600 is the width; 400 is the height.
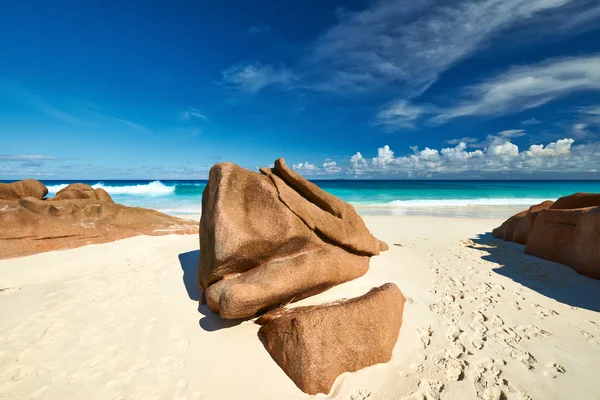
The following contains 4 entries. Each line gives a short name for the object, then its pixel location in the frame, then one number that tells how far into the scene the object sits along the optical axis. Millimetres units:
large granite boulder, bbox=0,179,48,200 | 10401
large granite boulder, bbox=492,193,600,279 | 5195
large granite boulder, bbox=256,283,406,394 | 2991
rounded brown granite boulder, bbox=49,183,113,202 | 11227
